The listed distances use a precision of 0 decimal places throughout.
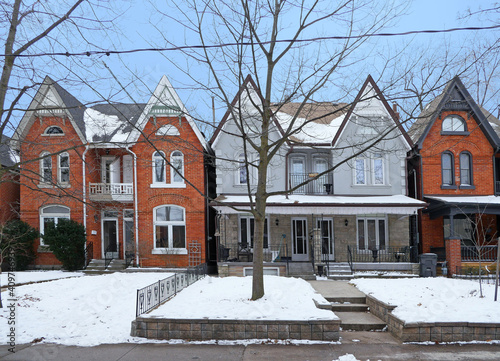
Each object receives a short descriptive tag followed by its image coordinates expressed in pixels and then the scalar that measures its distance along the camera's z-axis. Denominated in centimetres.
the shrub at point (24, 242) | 1915
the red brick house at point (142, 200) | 1995
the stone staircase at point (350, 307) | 891
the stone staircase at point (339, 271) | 1695
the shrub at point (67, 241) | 1936
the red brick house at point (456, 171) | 2030
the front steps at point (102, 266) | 1928
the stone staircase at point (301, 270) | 1678
